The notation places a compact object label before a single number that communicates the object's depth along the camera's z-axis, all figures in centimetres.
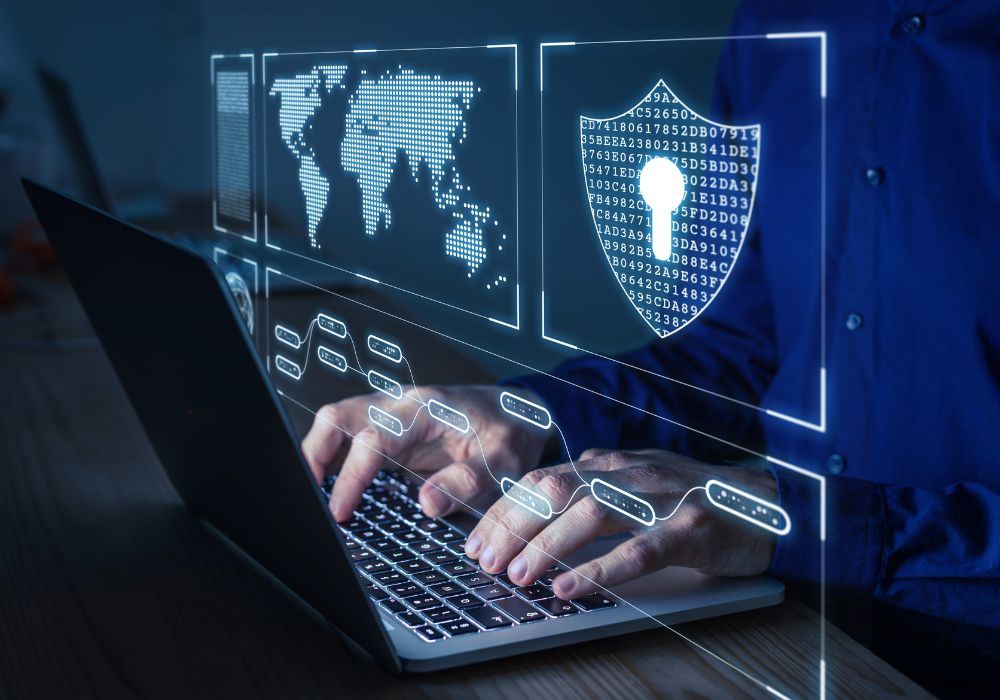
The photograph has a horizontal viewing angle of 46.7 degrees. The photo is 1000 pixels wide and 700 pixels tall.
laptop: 65
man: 58
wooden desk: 65
